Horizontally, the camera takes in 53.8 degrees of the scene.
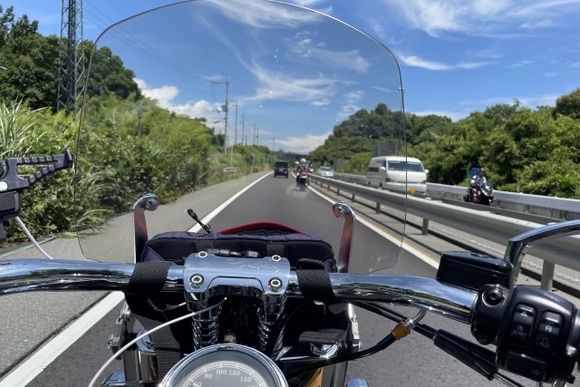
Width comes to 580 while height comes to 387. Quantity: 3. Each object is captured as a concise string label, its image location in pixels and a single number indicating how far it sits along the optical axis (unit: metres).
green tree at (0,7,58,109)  46.56
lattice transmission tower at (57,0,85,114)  36.19
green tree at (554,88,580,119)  46.78
